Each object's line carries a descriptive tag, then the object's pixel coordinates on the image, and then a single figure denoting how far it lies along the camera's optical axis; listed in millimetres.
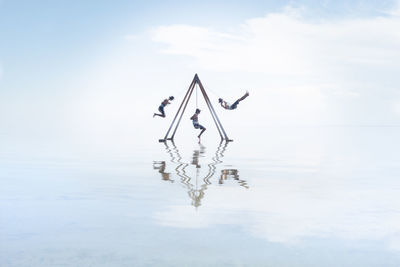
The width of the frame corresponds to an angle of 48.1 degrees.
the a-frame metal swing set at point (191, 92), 35875
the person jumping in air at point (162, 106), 34062
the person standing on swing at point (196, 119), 36000
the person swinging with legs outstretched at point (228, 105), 31250
